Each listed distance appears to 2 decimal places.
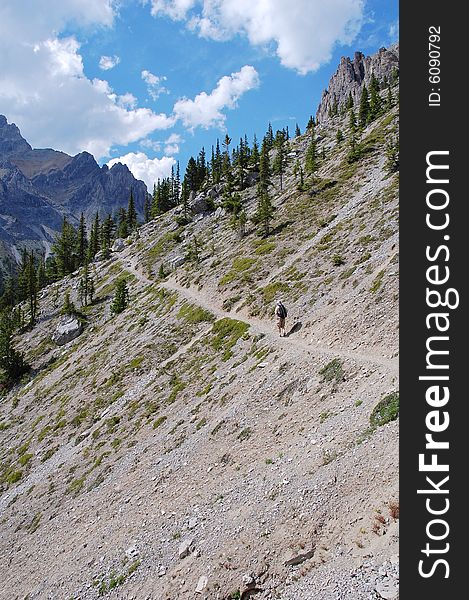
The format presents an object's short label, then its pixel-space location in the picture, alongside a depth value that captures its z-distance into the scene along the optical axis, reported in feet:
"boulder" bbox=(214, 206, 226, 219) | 345.92
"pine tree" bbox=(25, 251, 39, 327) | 313.55
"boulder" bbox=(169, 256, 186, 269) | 275.59
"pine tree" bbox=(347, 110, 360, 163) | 275.92
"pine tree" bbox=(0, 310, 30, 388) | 228.02
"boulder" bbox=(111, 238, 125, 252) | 411.40
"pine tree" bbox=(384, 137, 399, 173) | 204.23
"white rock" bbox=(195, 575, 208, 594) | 42.73
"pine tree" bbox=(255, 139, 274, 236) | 230.48
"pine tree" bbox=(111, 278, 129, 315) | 243.81
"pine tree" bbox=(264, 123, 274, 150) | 538.47
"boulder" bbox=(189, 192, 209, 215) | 380.17
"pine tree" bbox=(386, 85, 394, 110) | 373.97
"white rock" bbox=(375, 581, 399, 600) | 27.91
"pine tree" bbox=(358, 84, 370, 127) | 372.66
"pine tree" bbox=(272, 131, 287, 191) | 353.47
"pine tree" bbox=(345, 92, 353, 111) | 527.81
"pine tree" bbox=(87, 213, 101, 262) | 422.41
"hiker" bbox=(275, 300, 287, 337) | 100.45
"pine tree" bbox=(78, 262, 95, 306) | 296.30
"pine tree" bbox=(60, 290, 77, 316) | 276.41
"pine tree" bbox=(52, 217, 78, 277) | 419.13
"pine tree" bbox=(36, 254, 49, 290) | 419.70
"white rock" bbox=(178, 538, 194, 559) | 49.80
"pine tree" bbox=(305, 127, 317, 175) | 301.63
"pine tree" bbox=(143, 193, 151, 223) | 526.57
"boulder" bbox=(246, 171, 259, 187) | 395.75
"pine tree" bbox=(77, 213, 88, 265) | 435.94
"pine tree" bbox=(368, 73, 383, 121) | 369.71
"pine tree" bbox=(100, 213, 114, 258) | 429.42
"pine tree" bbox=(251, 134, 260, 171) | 418.80
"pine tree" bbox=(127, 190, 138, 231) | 479.41
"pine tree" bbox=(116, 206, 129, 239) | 464.57
